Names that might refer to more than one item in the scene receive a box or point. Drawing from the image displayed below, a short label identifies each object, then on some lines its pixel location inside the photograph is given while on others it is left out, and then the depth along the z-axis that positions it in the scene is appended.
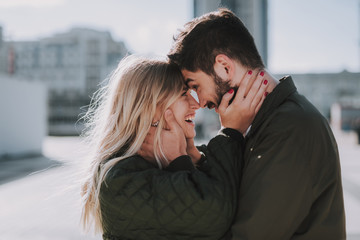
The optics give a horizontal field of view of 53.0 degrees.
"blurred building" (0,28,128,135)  74.81
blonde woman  1.62
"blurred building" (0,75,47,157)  15.34
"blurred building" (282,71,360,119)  78.12
